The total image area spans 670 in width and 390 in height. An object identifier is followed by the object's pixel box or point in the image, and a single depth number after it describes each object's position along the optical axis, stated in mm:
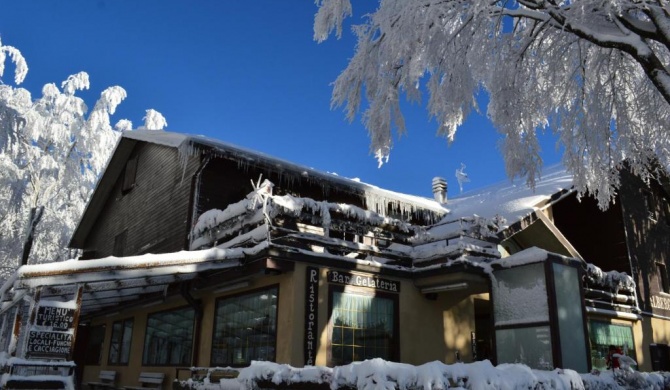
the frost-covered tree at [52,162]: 25516
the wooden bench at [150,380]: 14922
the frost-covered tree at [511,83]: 10477
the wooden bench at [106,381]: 17562
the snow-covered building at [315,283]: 11398
